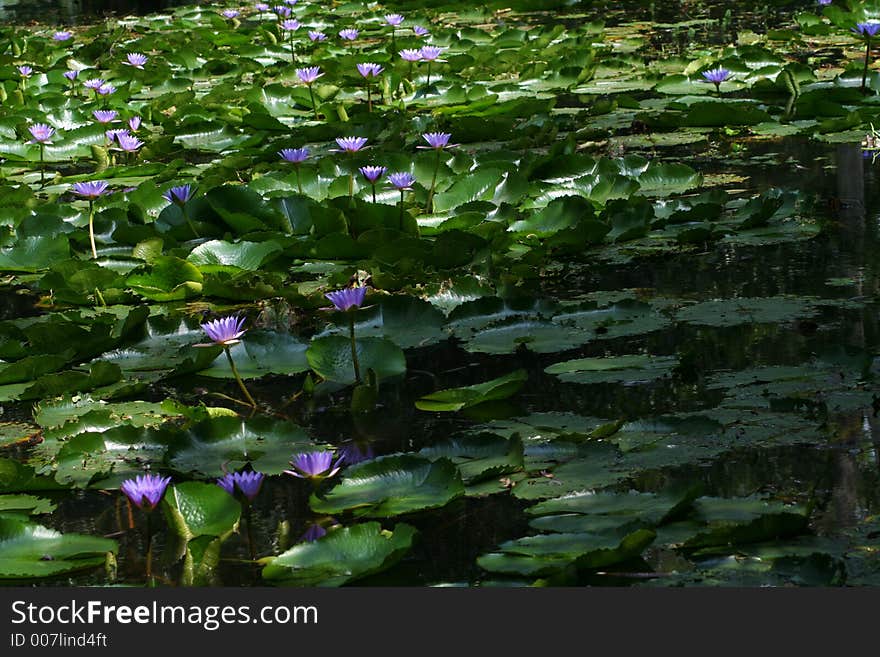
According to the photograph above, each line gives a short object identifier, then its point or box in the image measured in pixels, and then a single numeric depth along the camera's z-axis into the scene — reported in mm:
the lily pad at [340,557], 3445
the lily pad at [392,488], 3818
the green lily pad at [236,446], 4203
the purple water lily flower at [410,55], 10445
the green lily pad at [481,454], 3992
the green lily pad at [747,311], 5238
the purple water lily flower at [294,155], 7082
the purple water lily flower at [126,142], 7969
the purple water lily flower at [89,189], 6477
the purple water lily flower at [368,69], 9703
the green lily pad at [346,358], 4961
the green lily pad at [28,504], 4055
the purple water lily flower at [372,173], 6498
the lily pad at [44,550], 3602
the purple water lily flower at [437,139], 7094
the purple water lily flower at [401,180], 6453
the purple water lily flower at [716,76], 9578
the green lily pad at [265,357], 5156
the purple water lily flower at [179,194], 6844
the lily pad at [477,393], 4605
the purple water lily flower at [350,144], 6918
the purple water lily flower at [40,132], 8539
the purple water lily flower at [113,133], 8152
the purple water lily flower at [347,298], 4598
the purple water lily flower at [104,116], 9437
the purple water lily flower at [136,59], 13272
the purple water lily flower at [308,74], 9781
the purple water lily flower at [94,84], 10777
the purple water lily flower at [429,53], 10586
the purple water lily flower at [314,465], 3814
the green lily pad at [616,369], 4758
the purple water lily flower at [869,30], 9734
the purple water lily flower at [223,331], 4445
